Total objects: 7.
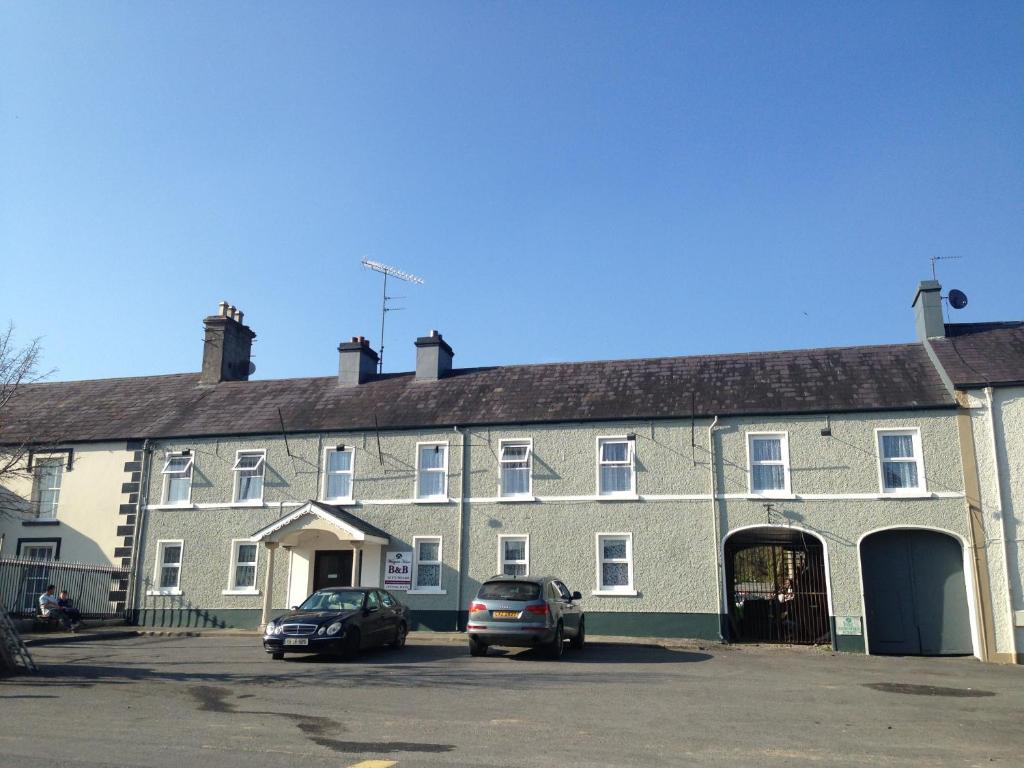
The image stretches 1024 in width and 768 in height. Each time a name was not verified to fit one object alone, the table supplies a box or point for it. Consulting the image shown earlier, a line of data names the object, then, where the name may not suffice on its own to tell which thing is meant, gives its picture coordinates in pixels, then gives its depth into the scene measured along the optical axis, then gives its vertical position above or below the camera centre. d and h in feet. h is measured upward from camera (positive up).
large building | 68.74 +7.08
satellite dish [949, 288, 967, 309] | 81.15 +25.81
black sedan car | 51.34 -2.98
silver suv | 53.01 -2.38
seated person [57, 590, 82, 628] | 74.49 -3.05
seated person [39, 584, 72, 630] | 73.56 -2.90
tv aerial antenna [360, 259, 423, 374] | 102.30 +35.71
